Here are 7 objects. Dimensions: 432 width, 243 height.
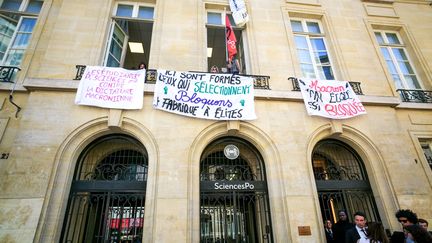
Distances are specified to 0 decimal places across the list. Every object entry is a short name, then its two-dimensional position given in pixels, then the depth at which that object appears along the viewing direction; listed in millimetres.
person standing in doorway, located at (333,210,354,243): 5348
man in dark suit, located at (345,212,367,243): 4094
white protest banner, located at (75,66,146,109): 6172
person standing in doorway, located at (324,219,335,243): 5721
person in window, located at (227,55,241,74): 7161
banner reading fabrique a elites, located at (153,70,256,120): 6359
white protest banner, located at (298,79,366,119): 6871
